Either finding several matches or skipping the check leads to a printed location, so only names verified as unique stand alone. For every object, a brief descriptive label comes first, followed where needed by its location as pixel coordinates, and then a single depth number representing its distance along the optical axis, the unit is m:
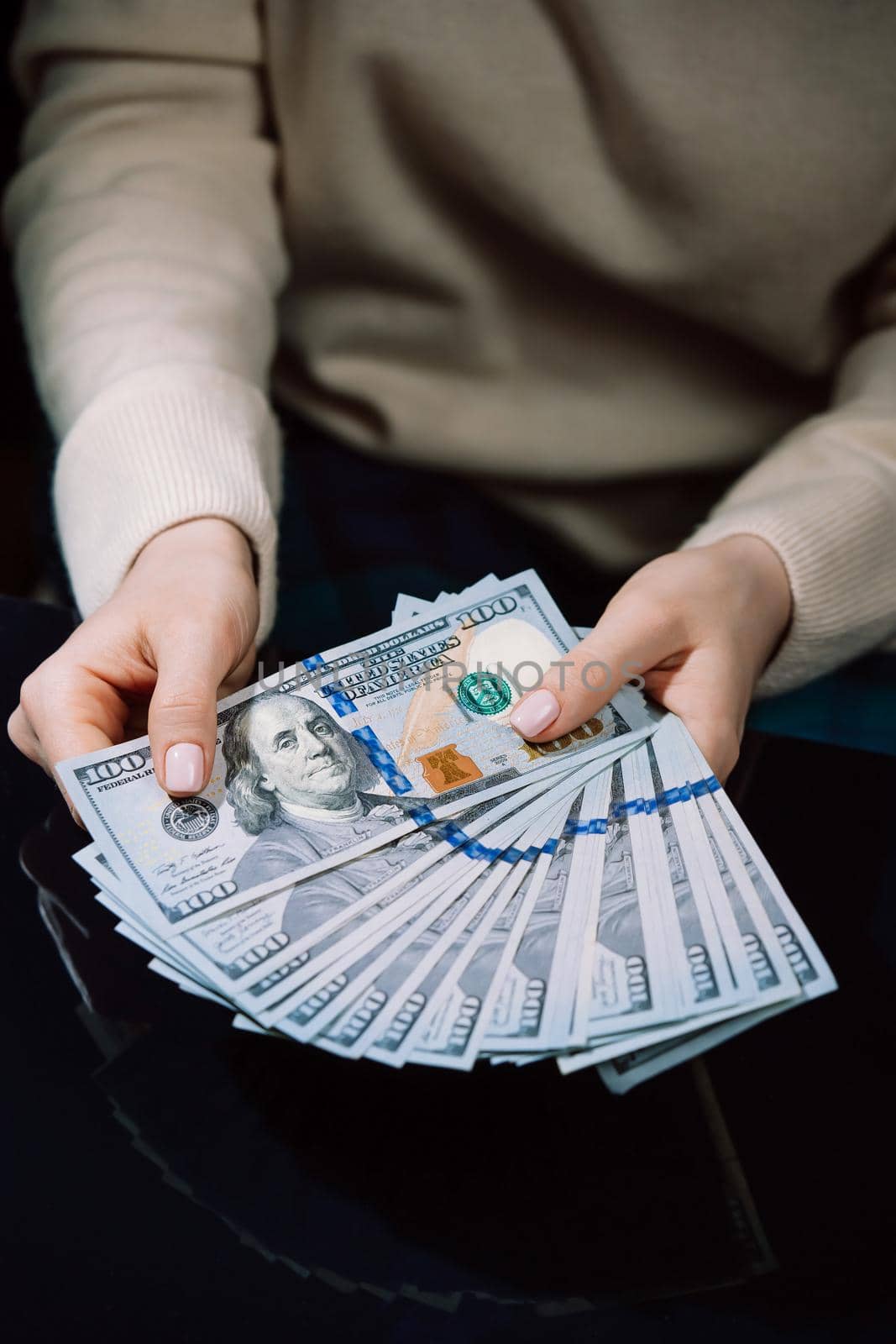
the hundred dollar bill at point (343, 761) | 0.62
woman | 0.80
